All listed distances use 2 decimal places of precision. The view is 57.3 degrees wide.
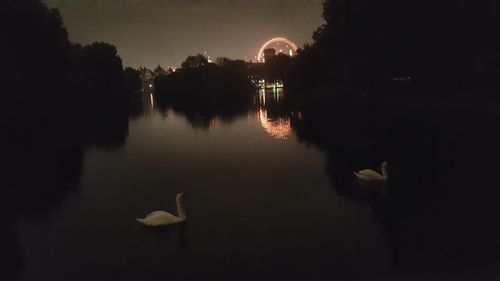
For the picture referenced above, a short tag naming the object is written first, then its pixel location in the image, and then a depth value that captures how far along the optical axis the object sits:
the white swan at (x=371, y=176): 12.62
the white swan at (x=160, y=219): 9.66
